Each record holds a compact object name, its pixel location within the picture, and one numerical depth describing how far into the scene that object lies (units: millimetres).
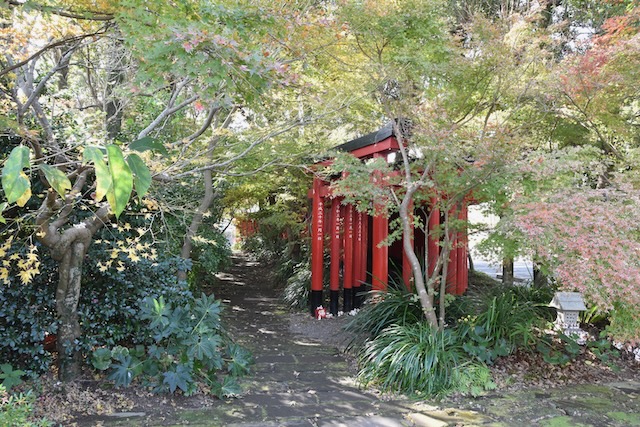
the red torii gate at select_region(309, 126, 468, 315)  8492
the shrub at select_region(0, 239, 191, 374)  4316
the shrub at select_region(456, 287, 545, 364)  5398
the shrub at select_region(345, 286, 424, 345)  6062
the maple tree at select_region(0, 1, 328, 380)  3240
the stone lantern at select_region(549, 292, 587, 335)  5874
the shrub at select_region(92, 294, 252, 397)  4426
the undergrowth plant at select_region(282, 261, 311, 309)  9938
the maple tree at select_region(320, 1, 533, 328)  5395
